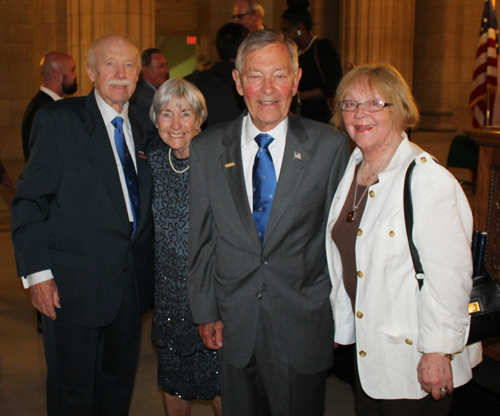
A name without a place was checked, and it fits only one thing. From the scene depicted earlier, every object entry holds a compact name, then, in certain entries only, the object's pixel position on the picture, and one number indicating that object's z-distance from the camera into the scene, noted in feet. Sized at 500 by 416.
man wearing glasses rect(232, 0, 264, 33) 16.70
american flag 26.73
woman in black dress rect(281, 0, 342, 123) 14.94
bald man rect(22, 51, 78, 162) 16.44
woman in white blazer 6.65
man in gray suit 7.71
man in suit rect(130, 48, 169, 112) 21.15
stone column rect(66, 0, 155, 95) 23.82
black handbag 7.41
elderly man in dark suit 8.70
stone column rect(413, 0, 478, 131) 40.82
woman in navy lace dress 9.46
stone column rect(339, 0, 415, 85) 34.76
